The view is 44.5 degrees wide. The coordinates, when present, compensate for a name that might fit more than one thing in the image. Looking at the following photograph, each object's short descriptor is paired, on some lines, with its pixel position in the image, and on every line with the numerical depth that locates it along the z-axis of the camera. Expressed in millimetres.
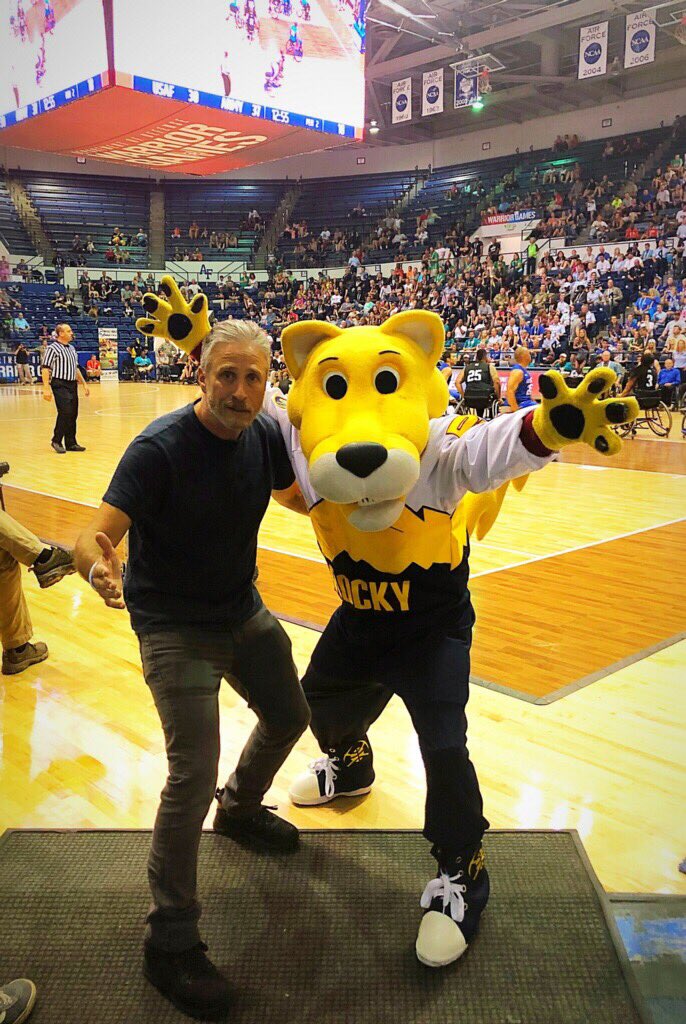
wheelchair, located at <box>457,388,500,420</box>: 11797
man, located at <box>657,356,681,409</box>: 14061
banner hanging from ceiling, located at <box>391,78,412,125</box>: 23188
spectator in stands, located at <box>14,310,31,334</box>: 26203
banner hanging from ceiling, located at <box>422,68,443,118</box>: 22094
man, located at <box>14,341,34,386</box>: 25078
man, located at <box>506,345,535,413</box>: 10336
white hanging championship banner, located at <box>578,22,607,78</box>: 18859
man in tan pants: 3443
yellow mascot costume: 1966
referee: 9800
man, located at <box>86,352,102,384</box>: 25906
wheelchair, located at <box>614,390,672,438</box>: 12070
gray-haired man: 1914
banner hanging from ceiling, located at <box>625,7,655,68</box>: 18016
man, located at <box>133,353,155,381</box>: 26942
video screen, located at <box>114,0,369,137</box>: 13203
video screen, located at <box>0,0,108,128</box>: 13117
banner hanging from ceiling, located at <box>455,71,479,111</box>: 22062
